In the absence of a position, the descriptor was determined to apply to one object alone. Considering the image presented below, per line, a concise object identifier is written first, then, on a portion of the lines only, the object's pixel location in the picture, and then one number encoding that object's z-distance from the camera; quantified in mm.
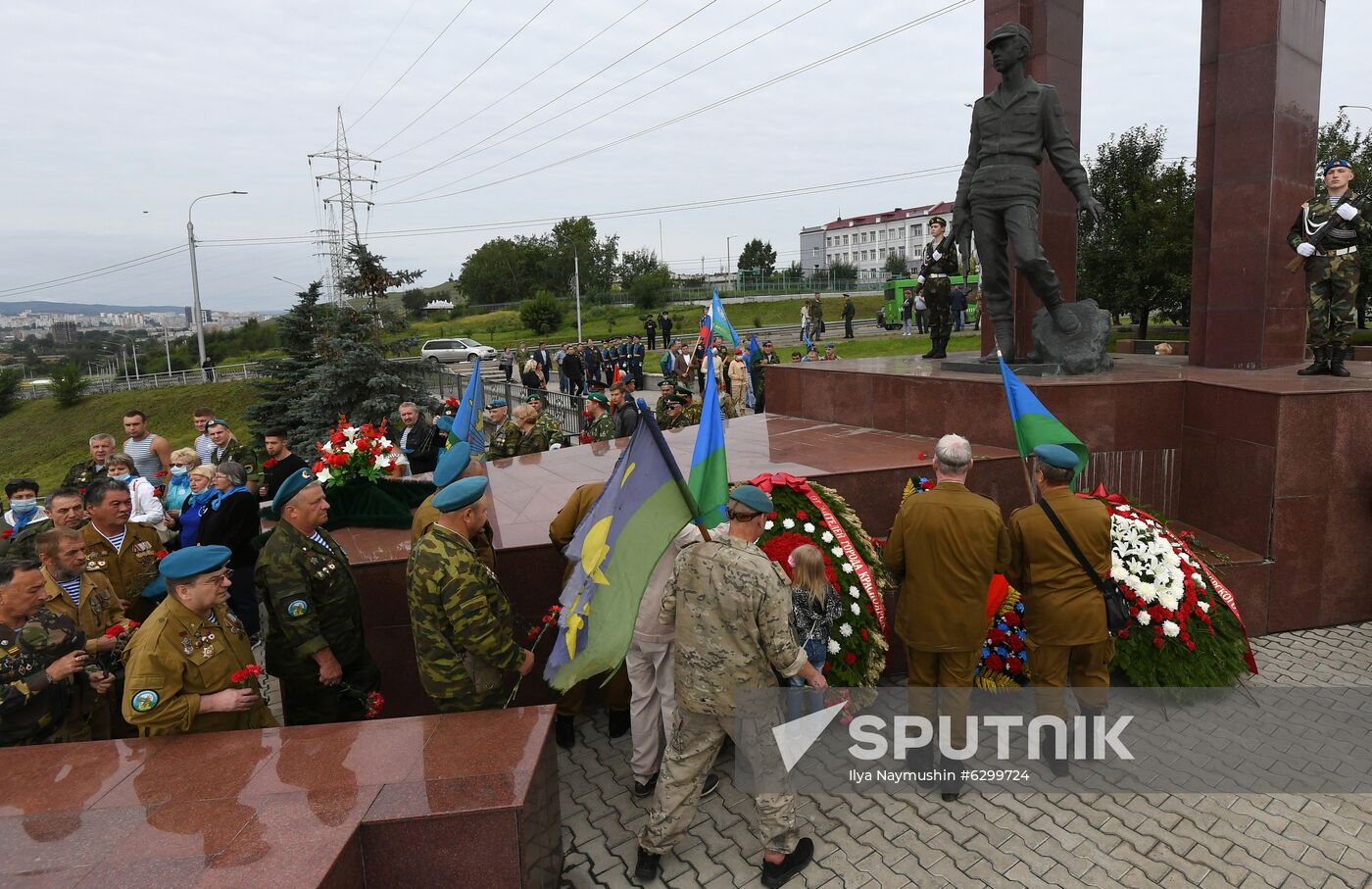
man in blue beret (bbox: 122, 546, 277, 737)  3285
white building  94500
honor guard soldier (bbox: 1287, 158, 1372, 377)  6938
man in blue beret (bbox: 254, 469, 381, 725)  3830
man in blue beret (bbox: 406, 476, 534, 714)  3514
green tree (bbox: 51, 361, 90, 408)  38031
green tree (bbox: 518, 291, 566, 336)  50094
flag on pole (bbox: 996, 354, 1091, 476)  4551
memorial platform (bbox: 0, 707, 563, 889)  2613
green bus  35450
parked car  37562
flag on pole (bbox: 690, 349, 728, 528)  3451
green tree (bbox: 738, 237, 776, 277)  84062
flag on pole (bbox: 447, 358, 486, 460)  6508
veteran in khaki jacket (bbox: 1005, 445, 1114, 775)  3994
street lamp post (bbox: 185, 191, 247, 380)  33719
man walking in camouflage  3344
